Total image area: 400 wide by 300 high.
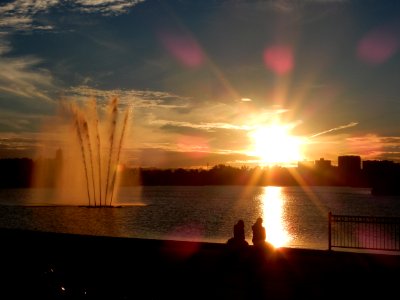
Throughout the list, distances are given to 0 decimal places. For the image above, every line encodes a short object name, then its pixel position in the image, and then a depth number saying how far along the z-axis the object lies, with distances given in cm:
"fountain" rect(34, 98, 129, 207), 9006
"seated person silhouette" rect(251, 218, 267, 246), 1667
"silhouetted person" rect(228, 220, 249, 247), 1648
